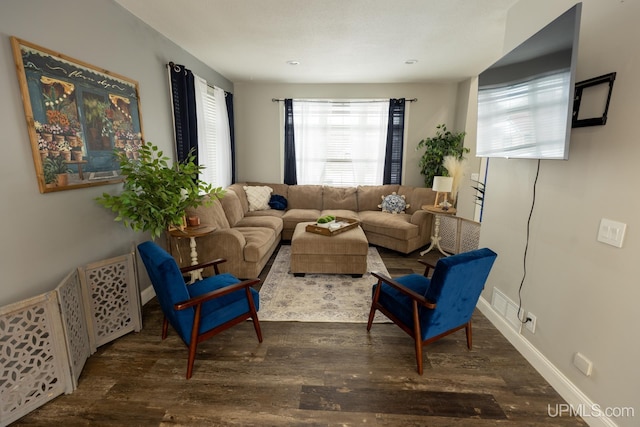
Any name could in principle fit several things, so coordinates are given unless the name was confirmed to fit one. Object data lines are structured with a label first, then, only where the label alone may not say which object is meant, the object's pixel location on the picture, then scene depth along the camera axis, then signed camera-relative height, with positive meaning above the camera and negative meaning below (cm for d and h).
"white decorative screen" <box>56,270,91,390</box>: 163 -99
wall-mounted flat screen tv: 139 +39
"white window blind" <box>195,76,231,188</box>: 359 +39
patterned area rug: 249 -134
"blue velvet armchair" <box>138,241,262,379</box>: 165 -94
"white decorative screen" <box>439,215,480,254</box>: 363 -99
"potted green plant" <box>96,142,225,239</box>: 202 -25
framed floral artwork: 161 +31
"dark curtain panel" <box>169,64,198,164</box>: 301 +61
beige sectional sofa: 296 -82
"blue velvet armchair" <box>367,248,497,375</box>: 167 -90
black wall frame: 142 +34
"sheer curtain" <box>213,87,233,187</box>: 422 +35
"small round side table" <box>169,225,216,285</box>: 258 -65
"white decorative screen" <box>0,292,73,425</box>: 143 -104
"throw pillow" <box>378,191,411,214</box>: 454 -68
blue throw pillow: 472 -67
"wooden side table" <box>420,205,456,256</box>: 378 -88
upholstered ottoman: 314 -103
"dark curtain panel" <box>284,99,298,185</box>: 493 +25
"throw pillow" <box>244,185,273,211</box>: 458 -57
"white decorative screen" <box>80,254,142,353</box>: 194 -99
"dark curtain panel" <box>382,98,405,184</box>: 482 +33
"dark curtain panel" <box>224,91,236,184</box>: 461 +51
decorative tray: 325 -79
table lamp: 376 -29
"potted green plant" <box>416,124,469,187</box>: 447 +18
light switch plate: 137 -35
